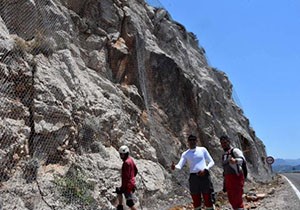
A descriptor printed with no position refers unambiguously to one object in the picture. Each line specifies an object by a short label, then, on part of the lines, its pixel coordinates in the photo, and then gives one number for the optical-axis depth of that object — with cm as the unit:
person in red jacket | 465
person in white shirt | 443
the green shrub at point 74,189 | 560
